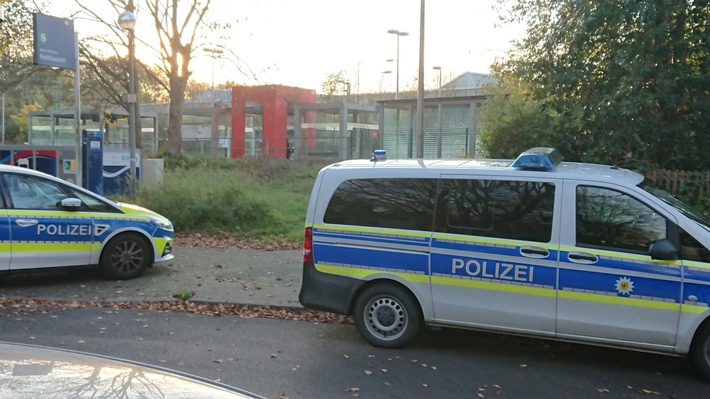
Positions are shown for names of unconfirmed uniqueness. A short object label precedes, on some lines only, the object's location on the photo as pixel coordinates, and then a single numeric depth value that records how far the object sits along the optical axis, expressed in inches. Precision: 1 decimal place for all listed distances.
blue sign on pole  525.0
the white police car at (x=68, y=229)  318.7
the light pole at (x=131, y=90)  580.4
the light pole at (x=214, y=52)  1047.6
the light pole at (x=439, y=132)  1109.2
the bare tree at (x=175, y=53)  1037.8
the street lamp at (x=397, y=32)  1236.5
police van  210.2
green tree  411.8
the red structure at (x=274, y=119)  1384.1
